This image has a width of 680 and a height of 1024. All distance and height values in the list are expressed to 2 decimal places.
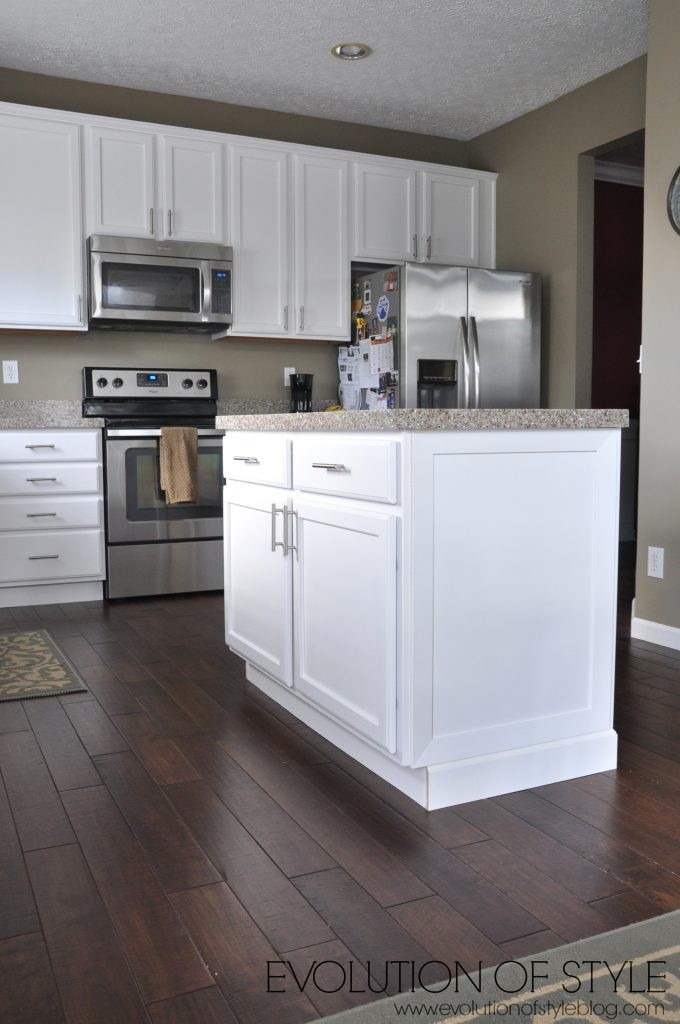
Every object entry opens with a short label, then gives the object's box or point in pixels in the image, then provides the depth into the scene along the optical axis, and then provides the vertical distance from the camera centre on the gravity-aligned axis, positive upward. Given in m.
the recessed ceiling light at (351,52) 4.16 +1.74
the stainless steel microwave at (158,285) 4.33 +0.72
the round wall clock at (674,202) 3.46 +0.87
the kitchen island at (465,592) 1.98 -0.37
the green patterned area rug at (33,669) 2.91 -0.82
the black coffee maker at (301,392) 5.04 +0.22
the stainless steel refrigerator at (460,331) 4.65 +0.52
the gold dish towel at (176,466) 4.41 -0.17
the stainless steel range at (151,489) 4.38 -0.28
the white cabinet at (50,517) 4.17 -0.40
